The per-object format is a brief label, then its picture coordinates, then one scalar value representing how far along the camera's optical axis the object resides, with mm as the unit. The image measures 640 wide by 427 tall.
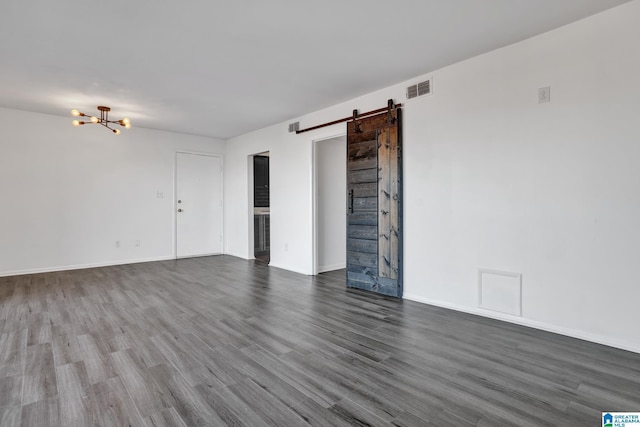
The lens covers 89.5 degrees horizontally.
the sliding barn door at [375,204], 3824
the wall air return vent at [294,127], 5270
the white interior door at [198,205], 6598
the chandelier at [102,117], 4493
